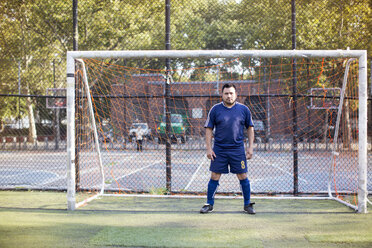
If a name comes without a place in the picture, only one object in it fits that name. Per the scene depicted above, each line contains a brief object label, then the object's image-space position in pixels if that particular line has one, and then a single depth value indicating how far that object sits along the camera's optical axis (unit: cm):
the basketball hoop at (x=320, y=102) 859
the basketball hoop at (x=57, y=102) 1306
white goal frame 543
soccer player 535
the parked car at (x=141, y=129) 866
